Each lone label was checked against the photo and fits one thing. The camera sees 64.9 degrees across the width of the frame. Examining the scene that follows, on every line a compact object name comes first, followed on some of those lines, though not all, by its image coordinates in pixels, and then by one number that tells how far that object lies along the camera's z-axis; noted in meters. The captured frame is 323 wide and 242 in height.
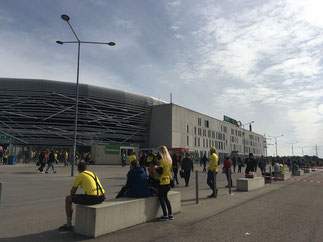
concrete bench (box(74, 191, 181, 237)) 4.52
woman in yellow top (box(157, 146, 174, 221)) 5.75
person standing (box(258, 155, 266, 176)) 18.95
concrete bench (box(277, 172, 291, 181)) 16.77
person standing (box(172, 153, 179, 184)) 12.91
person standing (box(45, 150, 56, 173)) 17.97
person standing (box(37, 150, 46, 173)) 17.90
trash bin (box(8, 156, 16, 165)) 27.23
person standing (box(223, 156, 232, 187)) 10.53
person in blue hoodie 5.66
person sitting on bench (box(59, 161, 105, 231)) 4.69
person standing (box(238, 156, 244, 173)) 23.98
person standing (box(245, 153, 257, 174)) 14.38
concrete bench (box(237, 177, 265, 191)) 11.01
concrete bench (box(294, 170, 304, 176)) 22.05
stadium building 50.56
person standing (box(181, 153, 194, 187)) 12.36
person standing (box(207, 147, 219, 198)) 9.48
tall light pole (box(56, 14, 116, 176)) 17.38
